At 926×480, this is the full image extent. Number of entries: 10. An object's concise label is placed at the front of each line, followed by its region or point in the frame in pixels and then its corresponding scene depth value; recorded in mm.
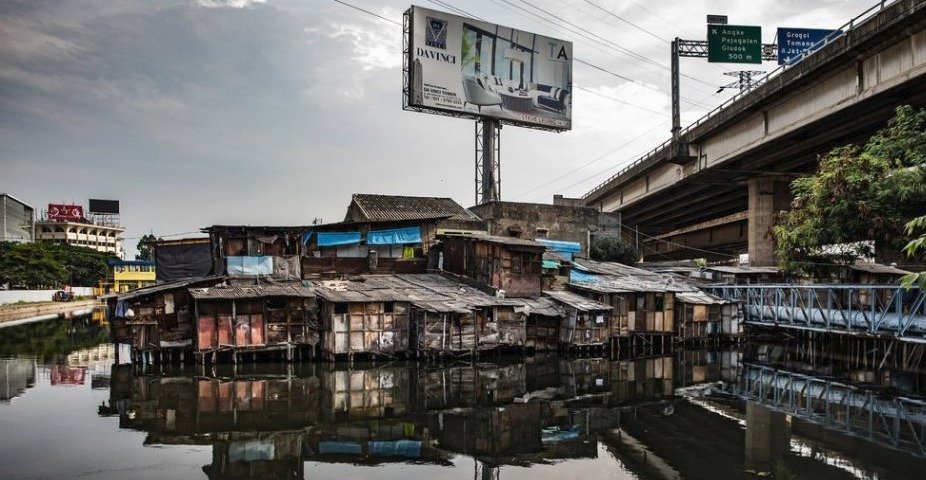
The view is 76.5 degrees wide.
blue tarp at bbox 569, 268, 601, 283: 34375
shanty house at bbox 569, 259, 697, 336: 31344
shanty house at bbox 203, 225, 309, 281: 28625
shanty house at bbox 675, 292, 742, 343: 33438
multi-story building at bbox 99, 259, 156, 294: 74688
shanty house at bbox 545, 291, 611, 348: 29359
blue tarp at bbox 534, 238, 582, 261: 38969
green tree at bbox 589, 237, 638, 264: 45188
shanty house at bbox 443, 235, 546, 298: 31141
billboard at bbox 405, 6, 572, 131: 39844
